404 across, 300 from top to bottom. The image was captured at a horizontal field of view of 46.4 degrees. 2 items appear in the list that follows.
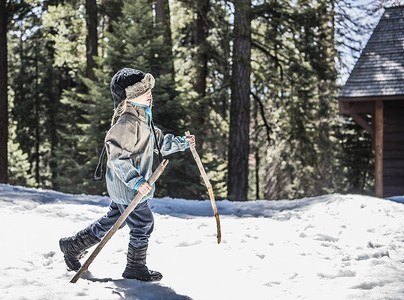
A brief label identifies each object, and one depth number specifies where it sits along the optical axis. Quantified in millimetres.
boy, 3730
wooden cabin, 10883
